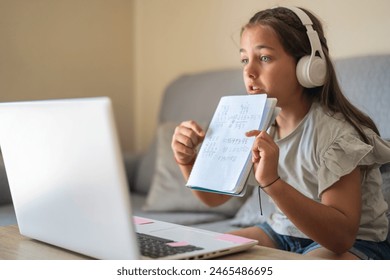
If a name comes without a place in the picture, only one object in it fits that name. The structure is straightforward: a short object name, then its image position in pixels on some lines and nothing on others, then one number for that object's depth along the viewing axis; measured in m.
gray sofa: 1.38
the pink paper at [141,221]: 1.00
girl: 1.06
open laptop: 0.68
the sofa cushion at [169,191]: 1.73
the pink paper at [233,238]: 0.84
